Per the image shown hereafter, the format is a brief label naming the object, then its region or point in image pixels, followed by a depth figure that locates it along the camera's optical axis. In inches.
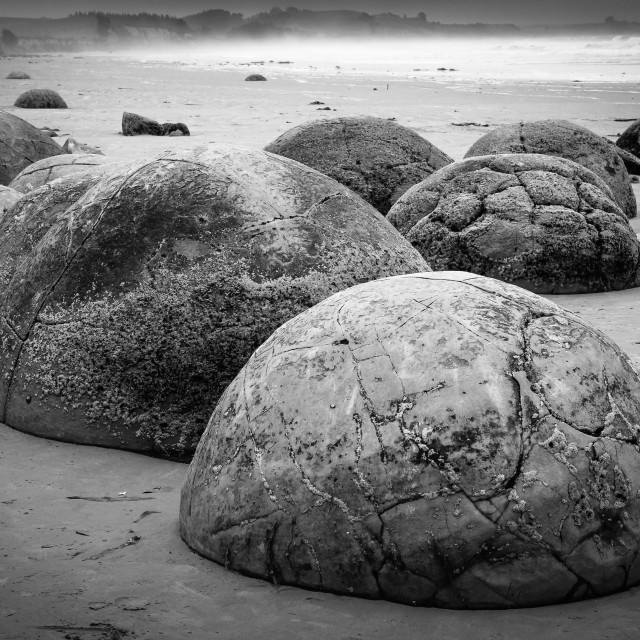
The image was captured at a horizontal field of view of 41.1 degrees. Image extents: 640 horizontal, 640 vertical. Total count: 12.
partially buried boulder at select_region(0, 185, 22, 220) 243.4
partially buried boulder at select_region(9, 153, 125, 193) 247.4
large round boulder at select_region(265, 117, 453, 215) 320.8
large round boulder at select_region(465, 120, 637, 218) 352.2
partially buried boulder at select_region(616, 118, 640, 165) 563.2
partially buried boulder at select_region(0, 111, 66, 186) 407.8
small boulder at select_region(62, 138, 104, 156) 458.6
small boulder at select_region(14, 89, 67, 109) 814.5
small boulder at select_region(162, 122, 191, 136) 623.5
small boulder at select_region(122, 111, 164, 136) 614.2
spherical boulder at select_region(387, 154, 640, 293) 256.4
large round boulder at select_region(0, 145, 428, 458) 143.1
